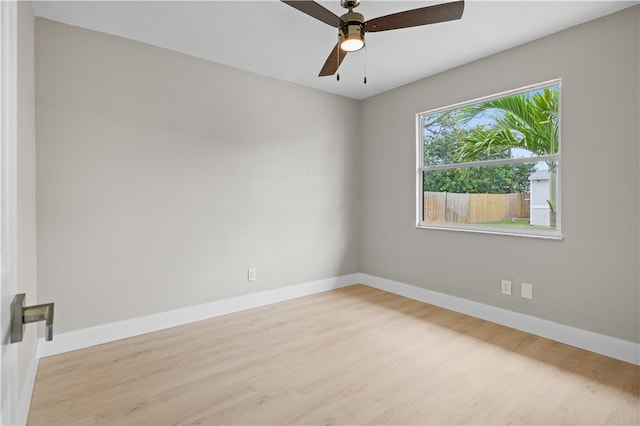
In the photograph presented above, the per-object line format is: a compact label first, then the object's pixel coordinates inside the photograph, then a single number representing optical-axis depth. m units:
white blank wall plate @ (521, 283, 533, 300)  2.88
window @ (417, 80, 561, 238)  2.84
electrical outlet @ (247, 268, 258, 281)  3.51
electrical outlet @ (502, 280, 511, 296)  3.02
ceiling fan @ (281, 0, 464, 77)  1.92
